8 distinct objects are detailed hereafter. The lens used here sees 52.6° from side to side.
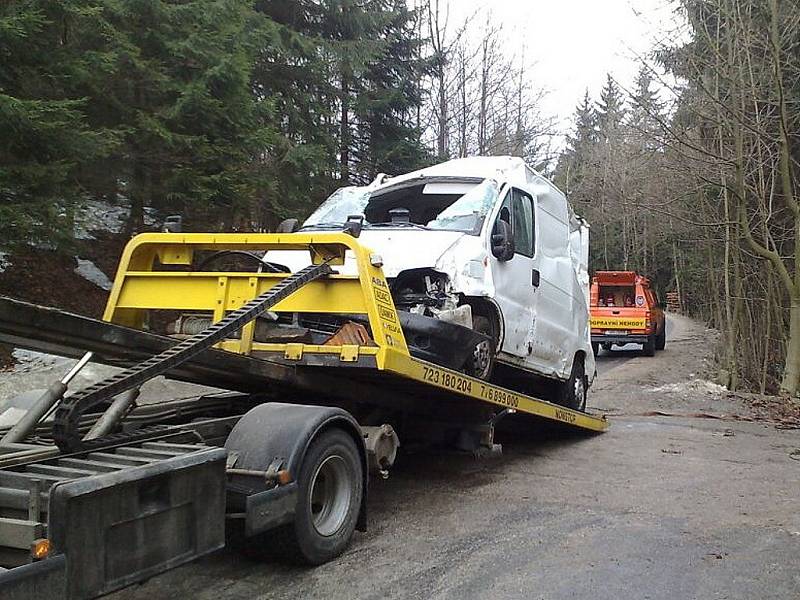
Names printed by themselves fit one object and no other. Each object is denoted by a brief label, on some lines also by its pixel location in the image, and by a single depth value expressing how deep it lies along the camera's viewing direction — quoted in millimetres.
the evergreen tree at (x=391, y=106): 21500
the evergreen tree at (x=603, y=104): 42984
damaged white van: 6508
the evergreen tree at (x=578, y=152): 45844
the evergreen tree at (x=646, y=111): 14594
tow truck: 3014
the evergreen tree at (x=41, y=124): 9508
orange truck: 23812
